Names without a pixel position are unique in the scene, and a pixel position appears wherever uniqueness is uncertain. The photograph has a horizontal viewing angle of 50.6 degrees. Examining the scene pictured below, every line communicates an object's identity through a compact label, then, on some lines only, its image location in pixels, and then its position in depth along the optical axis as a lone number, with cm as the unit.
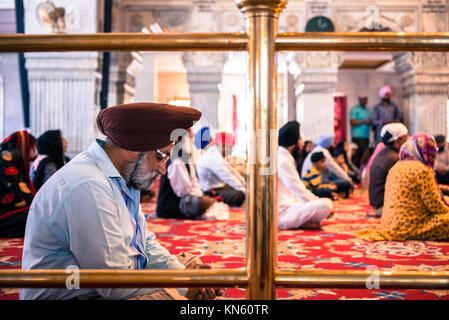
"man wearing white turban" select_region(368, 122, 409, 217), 404
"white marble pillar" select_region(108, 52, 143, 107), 794
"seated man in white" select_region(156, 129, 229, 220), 428
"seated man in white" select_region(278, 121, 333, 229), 367
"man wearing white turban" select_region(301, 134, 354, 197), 528
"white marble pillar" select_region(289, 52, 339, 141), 777
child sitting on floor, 474
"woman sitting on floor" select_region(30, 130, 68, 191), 387
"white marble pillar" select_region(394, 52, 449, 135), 773
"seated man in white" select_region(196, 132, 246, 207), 508
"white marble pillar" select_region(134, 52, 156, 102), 1212
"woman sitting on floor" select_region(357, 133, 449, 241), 313
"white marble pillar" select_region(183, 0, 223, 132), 768
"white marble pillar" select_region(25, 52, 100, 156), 664
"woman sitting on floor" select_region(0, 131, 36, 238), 346
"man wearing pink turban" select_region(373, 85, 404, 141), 866
